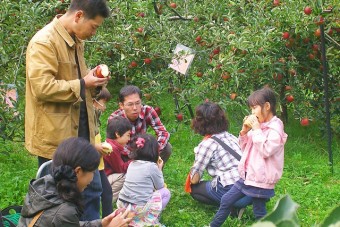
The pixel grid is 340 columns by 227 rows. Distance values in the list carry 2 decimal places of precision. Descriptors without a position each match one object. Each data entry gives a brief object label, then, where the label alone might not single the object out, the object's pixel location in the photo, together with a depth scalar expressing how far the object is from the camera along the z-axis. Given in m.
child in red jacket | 4.88
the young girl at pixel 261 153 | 4.24
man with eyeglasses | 5.02
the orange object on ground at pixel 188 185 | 5.18
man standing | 3.22
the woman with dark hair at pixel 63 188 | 2.83
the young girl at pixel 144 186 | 4.57
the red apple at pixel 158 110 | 6.22
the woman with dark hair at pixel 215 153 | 4.77
